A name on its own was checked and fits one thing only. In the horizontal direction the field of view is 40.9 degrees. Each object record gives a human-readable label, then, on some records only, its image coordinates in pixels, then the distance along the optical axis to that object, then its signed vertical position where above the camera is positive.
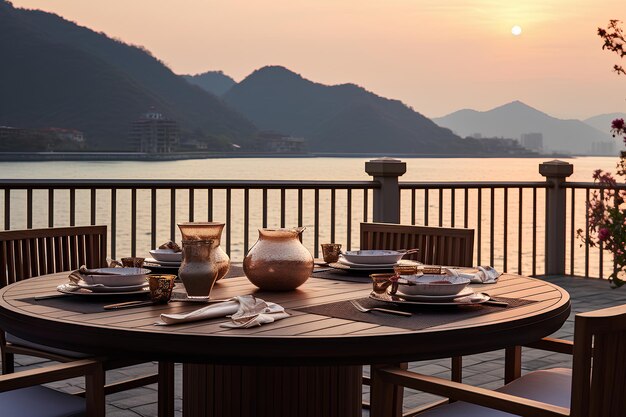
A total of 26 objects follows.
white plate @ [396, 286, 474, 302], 2.27 -0.36
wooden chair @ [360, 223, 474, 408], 3.39 -0.33
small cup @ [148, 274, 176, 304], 2.27 -0.34
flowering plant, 4.91 -0.30
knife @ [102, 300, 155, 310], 2.21 -0.38
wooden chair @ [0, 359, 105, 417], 1.98 -0.64
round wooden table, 1.89 -0.41
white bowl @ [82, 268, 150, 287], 2.40 -0.34
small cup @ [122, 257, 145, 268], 2.79 -0.34
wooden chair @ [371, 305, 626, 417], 1.70 -0.48
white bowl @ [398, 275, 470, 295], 2.29 -0.34
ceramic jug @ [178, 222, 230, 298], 2.29 -0.29
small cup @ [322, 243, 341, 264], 3.14 -0.33
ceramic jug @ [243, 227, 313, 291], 2.49 -0.29
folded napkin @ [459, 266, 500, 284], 2.77 -0.37
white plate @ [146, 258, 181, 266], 2.92 -0.35
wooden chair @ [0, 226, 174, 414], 3.02 -0.40
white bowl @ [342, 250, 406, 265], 2.94 -0.33
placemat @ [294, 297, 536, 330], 2.07 -0.39
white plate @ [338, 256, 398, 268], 2.94 -0.36
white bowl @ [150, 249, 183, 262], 2.95 -0.33
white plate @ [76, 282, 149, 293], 2.39 -0.36
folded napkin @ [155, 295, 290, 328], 2.00 -0.37
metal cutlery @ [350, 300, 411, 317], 2.16 -0.38
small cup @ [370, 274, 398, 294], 2.38 -0.34
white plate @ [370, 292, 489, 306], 2.26 -0.37
